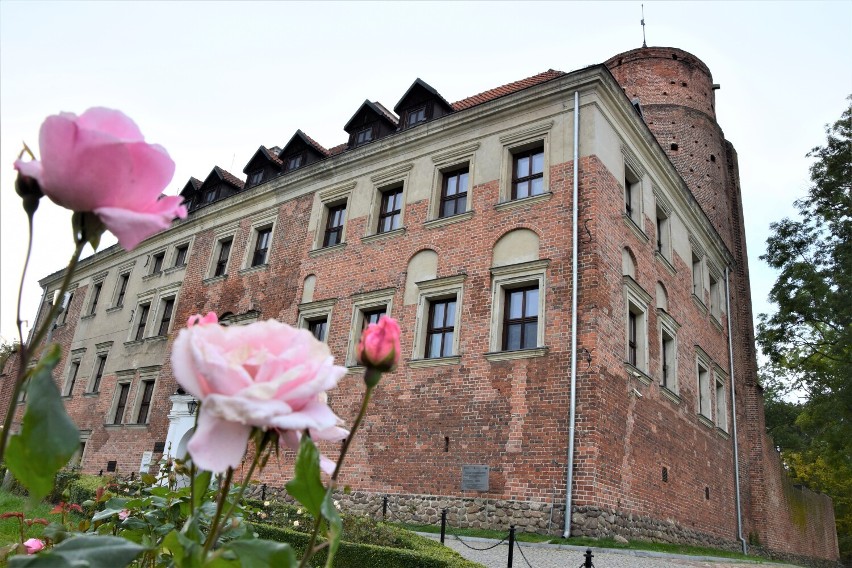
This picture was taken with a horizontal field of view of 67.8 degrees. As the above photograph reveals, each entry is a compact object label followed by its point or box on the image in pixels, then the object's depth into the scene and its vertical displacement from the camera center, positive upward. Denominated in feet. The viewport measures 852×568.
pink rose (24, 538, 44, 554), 6.02 -0.66
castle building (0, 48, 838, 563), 41.01 +16.72
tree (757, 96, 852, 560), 62.69 +25.36
